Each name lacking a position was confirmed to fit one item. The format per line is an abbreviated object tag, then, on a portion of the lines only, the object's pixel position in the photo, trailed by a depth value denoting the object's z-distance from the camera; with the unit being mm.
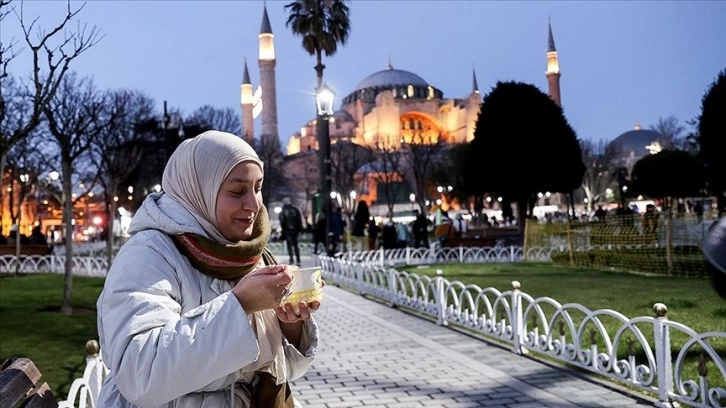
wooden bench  1979
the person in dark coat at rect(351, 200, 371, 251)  19812
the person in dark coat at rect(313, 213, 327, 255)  20475
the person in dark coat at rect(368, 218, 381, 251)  23500
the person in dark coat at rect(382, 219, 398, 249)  21516
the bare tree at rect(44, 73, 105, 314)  10077
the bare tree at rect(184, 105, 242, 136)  42188
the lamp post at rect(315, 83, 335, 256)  16500
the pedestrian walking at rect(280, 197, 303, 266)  17203
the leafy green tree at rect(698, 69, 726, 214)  25000
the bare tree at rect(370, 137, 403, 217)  48350
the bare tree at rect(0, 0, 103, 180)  7141
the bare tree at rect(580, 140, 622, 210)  61344
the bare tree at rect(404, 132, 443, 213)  43112
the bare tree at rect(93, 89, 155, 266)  20141
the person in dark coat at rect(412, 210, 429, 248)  22391
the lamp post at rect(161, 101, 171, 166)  15875
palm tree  22141
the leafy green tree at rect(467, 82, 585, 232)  26312
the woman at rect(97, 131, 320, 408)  1559
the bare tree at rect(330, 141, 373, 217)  48625
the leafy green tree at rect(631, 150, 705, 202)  39938
